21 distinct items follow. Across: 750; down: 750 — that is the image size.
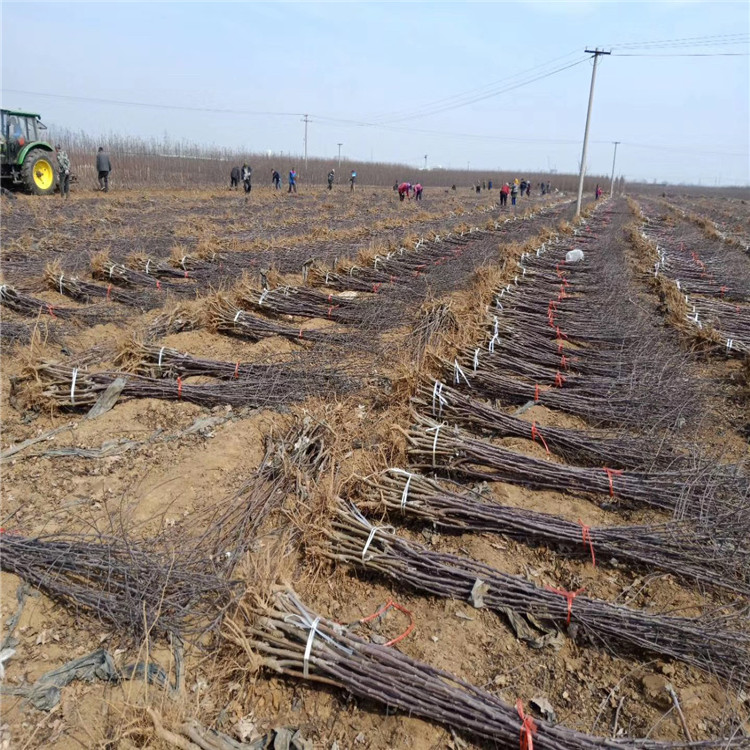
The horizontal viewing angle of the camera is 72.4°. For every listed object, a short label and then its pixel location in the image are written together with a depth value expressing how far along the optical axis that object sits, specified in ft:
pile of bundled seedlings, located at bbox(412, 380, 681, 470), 12.98
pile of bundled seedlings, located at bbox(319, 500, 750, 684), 8.17
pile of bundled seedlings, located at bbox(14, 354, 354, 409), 15.92
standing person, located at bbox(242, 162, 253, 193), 93.61
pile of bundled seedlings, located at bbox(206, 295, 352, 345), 22.13
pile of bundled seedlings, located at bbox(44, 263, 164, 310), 26.27
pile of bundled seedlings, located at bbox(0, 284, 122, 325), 22.88
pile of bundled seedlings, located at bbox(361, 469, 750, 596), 9.78
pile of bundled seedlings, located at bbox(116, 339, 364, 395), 17.58
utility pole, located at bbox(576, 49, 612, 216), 86.74
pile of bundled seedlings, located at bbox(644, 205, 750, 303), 35.27
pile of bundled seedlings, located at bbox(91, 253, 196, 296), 29.07
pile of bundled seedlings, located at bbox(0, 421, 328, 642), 8.75
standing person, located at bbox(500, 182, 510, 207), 102.32
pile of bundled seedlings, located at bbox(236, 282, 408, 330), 24.68
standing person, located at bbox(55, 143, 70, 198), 63.62
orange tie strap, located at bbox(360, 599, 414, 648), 8.94
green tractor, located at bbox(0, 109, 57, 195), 60.95
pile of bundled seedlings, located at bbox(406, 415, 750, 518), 11.10
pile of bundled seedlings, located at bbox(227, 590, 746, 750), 6.83
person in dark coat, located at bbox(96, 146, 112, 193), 74.13
